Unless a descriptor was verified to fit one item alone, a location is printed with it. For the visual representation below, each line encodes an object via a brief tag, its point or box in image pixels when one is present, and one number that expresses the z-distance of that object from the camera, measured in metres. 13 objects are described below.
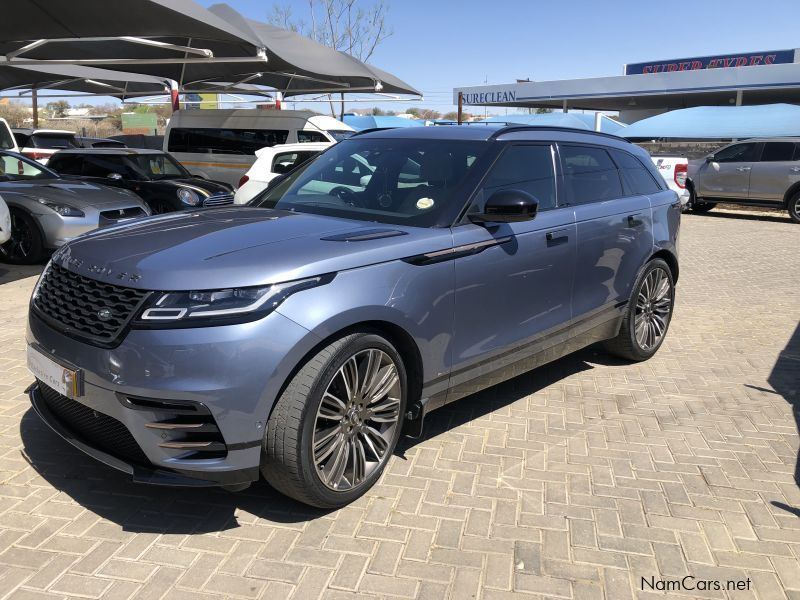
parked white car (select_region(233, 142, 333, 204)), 10.45
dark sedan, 11.16
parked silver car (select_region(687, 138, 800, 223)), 15.47
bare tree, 34.78
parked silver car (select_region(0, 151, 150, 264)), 8.26
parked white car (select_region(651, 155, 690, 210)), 14.90
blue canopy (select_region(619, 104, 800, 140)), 21.18
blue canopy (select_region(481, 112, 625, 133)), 23.59
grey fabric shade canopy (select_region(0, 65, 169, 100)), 23.67
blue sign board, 33.75
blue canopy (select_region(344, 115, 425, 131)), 31.51
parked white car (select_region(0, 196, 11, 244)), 7.46
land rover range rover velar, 2.69
